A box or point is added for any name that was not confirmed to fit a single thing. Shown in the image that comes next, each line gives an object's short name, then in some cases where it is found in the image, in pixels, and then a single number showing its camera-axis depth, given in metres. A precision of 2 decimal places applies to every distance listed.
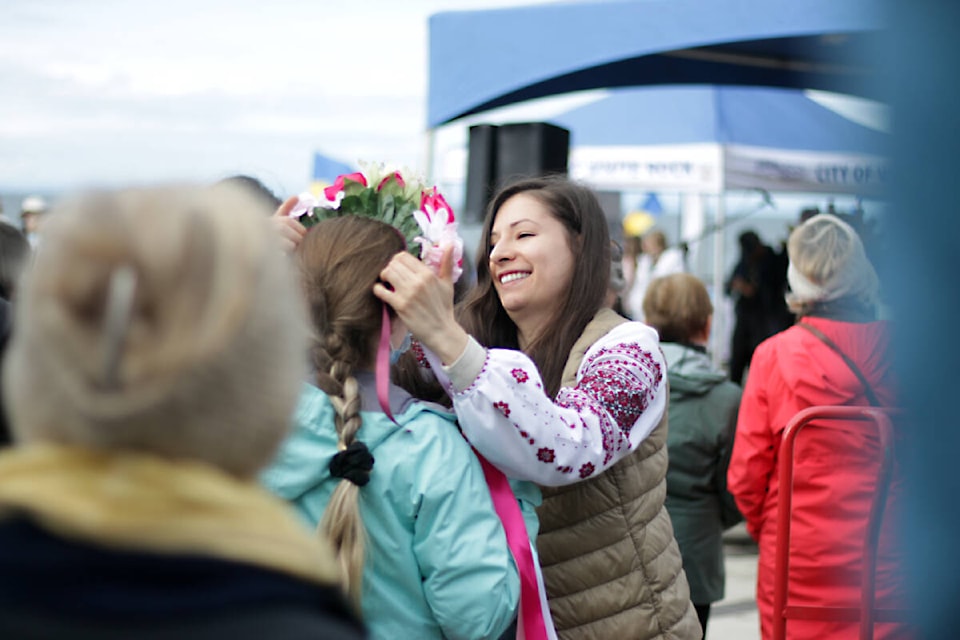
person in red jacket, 3.39
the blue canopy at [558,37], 7.51
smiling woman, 1.97
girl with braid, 1.85
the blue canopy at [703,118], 10.99
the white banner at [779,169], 10.62
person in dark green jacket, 4.07
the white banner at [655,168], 10.28
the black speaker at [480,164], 7.22
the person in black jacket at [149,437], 0.87
